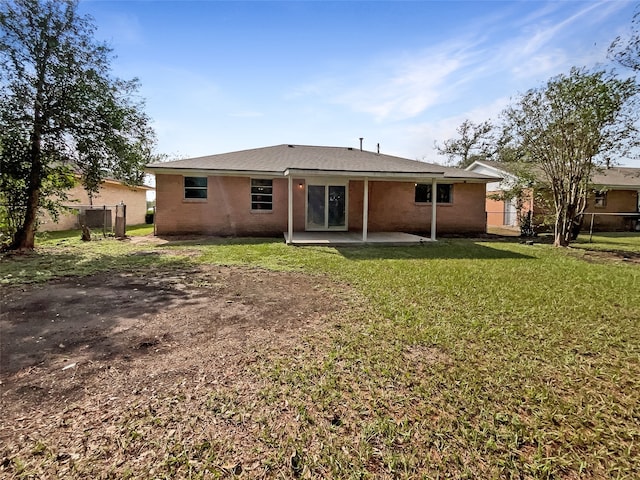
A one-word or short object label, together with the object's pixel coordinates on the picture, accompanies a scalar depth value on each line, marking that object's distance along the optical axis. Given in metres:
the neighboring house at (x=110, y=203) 16.48
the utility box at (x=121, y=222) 12.69
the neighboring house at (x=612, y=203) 19.75
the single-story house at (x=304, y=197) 13.03
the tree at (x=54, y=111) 8.29
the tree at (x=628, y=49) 8.34
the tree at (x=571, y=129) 10.07
